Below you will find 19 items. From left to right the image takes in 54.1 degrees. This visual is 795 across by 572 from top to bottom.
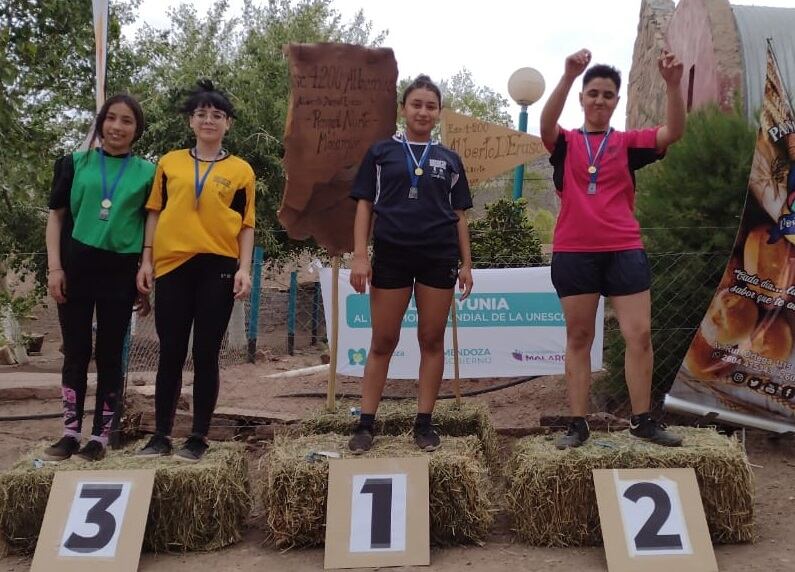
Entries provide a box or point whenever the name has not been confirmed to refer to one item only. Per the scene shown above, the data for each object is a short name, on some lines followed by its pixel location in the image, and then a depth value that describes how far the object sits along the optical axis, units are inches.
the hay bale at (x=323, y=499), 118.7
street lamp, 321.7
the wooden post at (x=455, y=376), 165.2
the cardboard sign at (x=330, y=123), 157.2
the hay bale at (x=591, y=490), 119.1
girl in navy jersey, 127.3
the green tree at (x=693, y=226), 186.2
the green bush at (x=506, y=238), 280.2
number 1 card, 113.0
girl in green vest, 128.4
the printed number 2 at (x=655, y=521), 110.7
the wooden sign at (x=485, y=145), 258.1
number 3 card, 111.6
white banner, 228.4
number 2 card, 108.7
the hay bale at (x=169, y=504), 119.5
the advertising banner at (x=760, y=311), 160.1
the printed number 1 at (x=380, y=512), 114.5
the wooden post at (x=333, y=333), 157.8
